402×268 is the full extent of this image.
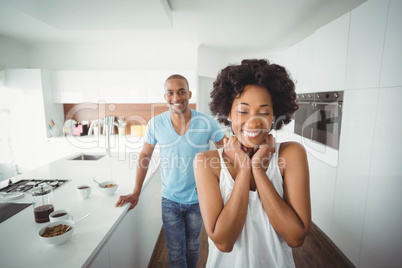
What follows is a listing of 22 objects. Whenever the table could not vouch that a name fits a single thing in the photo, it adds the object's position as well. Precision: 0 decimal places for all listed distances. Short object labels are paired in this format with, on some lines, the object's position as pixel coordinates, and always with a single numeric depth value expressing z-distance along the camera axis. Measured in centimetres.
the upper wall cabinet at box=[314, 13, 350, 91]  196
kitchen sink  261
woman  74
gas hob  154
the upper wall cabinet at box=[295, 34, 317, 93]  245
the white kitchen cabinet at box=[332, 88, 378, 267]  170
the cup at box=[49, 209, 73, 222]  106
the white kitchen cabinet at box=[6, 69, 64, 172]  353
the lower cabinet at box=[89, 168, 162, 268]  113
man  148
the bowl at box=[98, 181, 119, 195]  141
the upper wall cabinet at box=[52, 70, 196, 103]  377
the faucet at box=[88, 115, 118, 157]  224
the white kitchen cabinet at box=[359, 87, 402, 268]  148
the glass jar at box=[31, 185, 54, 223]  114
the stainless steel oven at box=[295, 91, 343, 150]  204
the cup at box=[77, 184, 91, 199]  139
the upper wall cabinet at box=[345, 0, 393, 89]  158
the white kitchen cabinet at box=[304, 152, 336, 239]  219
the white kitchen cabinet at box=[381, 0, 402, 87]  144
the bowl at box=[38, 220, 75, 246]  91
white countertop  88
